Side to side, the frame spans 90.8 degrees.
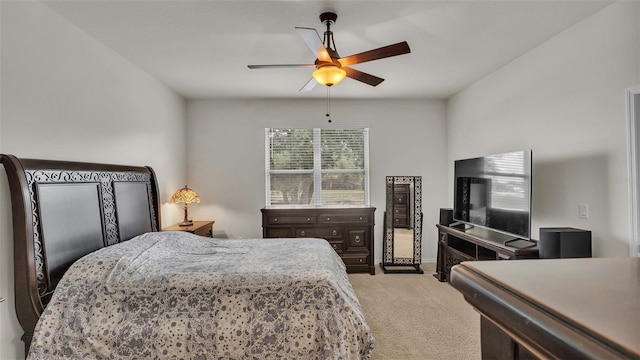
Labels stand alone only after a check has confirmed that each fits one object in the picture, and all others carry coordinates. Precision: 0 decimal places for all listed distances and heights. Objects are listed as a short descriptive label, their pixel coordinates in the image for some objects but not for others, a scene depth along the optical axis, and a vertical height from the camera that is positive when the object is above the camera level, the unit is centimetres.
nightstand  384 -60
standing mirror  468 -64
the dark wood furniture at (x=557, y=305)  30 -15
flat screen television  290 -14
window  502 +24
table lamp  413 -23
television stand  279 -73
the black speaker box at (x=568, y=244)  243 -50
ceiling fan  219 +91
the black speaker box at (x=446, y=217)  429 -50
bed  194 -78
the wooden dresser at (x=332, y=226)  455 -67
